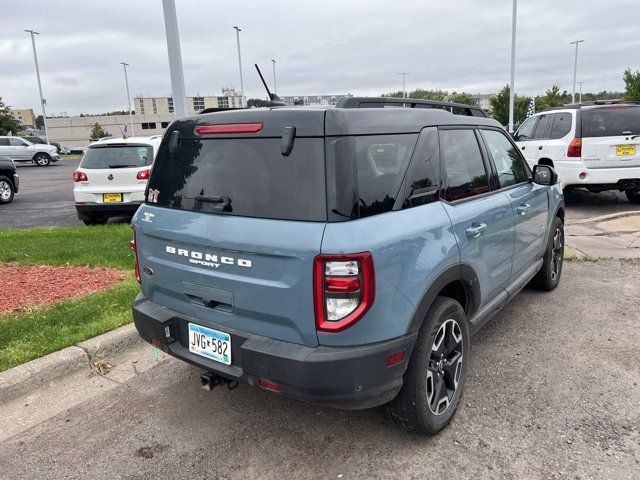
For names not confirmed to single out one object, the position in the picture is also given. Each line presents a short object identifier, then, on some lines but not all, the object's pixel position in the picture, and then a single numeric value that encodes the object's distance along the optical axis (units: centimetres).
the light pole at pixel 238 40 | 3828
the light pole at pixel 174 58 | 597
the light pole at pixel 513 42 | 2402
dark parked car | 1317
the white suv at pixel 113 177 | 856
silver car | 3044
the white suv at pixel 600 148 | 881
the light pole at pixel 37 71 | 5072
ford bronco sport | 235
